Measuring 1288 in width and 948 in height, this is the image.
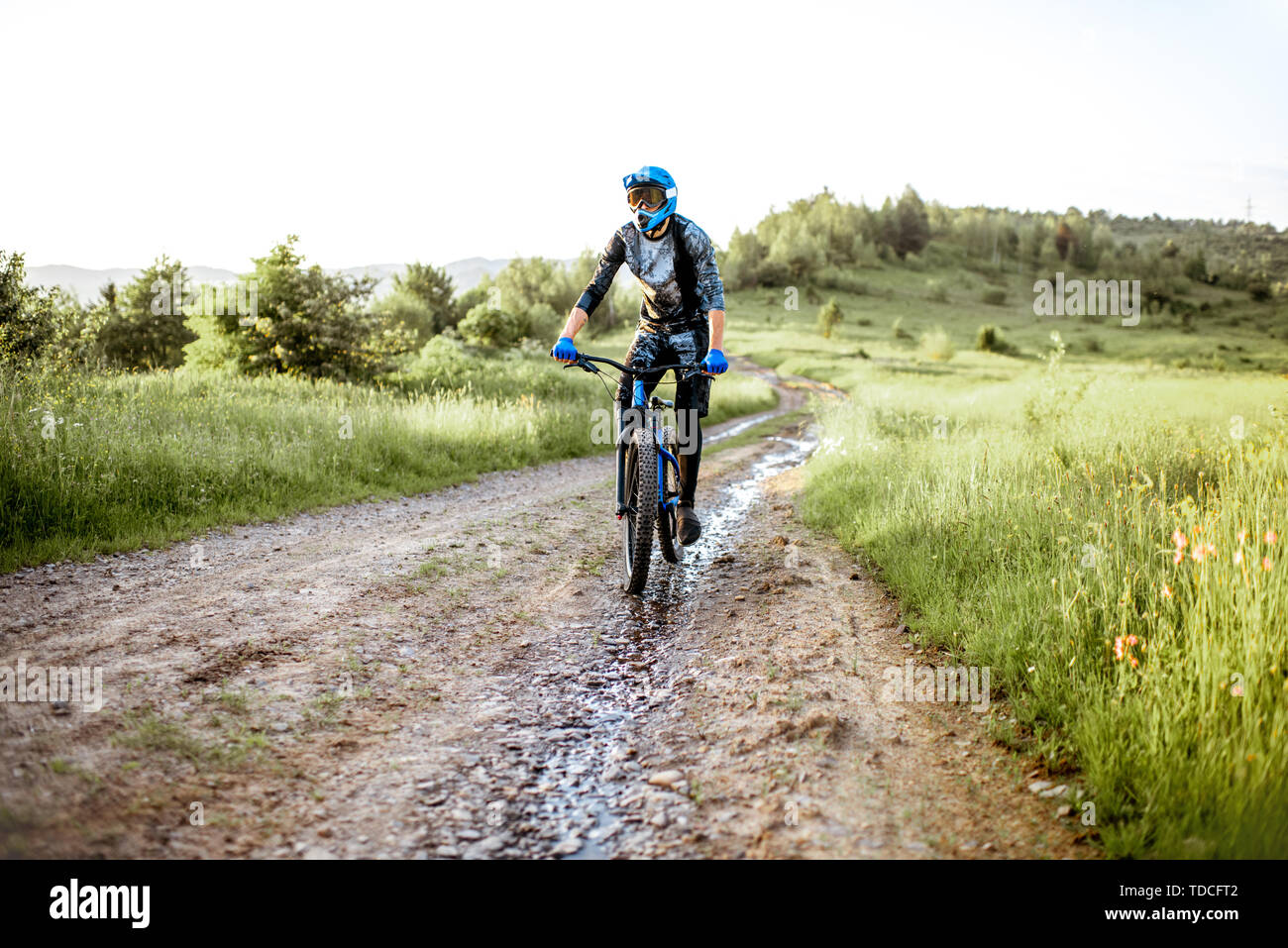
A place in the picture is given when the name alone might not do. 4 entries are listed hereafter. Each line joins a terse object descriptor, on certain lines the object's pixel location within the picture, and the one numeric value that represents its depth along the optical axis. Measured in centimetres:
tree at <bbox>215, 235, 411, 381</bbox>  1598
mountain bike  508
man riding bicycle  525
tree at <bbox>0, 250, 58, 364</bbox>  984
